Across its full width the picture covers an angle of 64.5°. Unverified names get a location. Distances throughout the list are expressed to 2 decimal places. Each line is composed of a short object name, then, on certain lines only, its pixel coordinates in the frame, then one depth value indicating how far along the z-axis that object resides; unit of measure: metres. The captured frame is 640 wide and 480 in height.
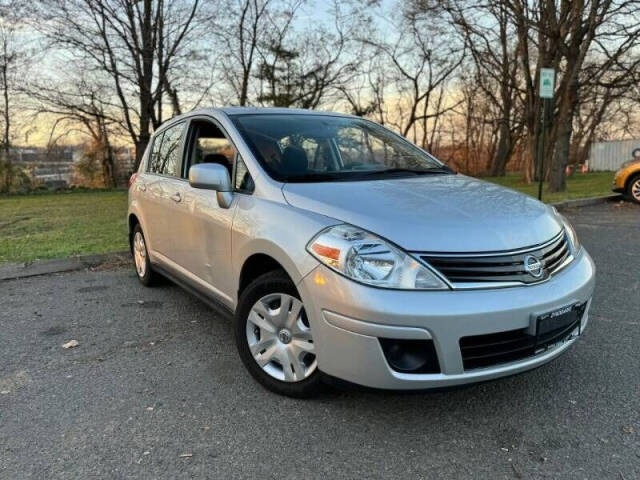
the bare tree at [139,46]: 17.55
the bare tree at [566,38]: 12.30
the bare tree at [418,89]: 24.28
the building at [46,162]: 22.28
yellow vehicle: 10.84
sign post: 8.52
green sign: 8.52
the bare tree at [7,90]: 17.05
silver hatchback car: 2.25
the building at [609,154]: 30.08
